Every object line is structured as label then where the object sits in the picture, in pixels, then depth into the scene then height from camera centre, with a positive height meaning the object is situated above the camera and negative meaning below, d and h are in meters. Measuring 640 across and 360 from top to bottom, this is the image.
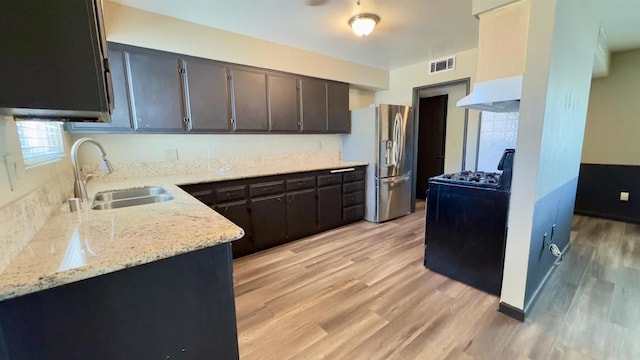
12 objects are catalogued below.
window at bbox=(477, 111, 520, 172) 2.97 +0.01
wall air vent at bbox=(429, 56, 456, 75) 3.74 +1.06
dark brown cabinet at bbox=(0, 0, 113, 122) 0.70 +0.25
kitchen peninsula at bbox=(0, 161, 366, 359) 0.75 -0.47
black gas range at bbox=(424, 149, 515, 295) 2.06 -0.74
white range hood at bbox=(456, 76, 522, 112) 1.80 +0.31
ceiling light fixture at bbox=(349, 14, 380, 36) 2.49 +1.10
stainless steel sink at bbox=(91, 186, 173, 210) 1.94 -0.41
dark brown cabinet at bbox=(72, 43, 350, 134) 2.44 +0.50
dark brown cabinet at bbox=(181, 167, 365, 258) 2.78 -0.75
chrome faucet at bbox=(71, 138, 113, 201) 1.62 -0.16
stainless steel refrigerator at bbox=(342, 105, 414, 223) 3.83 -0.19
